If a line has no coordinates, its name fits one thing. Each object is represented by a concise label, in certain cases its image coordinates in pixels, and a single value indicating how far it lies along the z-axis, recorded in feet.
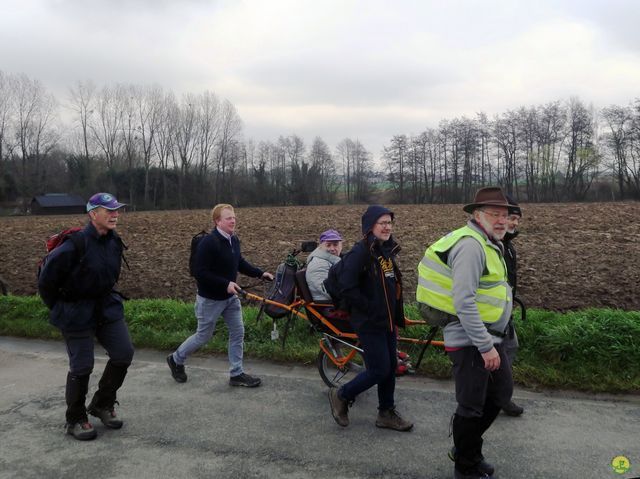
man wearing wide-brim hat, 9.95
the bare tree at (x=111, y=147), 240.67
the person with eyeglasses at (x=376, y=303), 12.95
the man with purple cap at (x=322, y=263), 16.85
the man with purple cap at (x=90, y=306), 13.05
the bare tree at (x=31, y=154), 212.64
